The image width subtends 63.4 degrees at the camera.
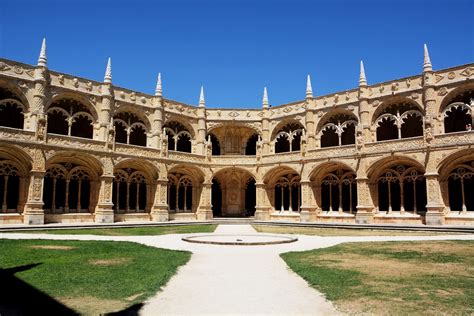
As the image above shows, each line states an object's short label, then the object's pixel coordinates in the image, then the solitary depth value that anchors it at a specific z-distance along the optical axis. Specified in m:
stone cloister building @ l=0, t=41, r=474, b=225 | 26.48
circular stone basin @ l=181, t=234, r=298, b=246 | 14.80
